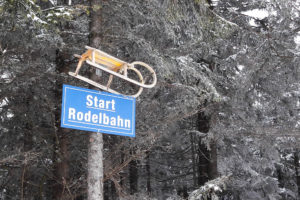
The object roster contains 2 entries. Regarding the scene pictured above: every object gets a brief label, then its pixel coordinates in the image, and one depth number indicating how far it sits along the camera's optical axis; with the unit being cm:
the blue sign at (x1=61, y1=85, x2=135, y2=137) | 352
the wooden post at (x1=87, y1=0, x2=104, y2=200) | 425
